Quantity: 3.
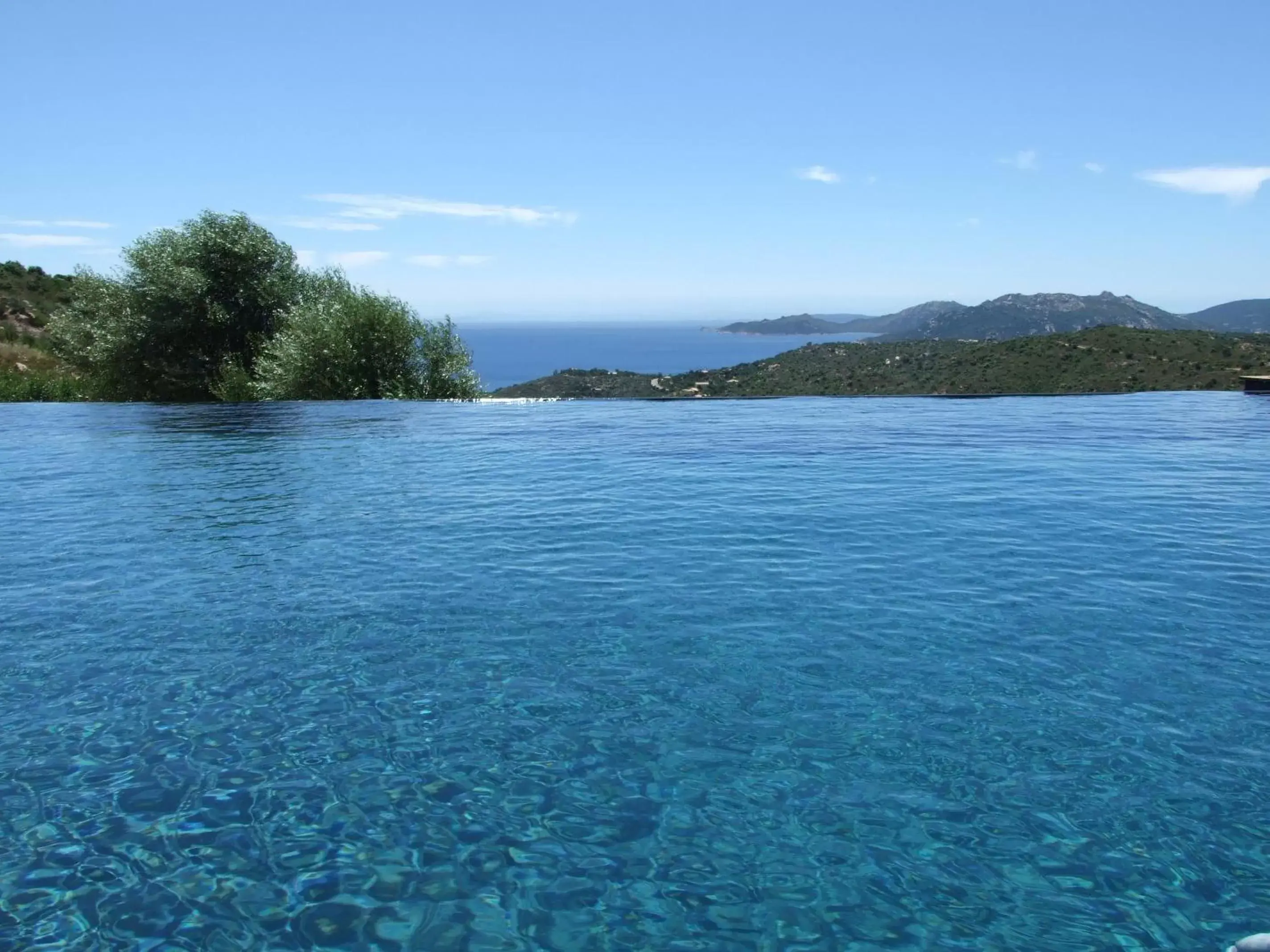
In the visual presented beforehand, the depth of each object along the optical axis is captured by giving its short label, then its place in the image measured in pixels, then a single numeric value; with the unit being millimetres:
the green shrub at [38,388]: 35094
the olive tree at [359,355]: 31375
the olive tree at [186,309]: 33781
